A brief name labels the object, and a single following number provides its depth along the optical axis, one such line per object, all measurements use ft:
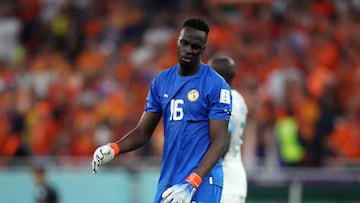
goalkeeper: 53.67
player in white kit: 64.95
